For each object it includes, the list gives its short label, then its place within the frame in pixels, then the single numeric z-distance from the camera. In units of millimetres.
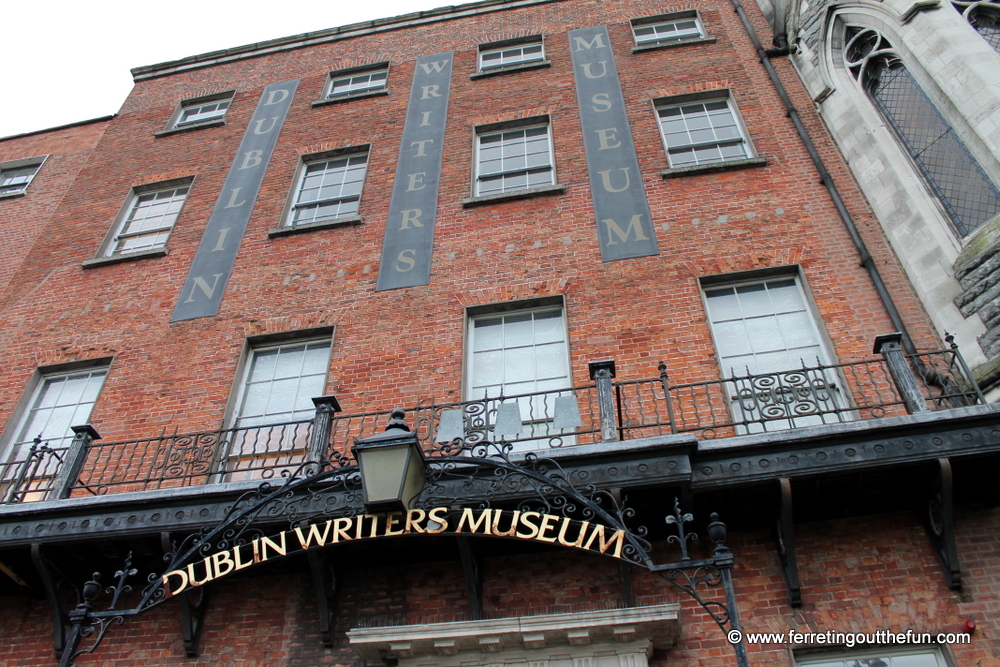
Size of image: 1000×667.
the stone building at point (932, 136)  8688
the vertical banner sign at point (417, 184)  10992
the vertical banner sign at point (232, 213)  11375
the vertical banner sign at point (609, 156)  10664
